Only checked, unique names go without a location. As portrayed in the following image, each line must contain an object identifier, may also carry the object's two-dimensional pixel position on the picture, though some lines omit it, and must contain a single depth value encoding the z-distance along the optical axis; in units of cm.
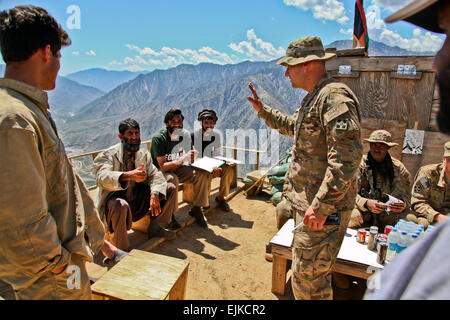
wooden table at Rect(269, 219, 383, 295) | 246
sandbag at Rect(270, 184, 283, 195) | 520
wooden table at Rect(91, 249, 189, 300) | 189
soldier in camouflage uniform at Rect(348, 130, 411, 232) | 327
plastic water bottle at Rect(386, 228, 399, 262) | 233
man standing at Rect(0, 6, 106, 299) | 116
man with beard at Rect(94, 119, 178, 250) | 317
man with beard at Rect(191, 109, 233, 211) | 495
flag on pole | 495
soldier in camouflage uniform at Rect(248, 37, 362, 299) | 188
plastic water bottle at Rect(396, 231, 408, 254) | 229
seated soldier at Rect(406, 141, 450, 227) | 322
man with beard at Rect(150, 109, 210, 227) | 419
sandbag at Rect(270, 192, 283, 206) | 497
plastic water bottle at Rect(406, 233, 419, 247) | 224
